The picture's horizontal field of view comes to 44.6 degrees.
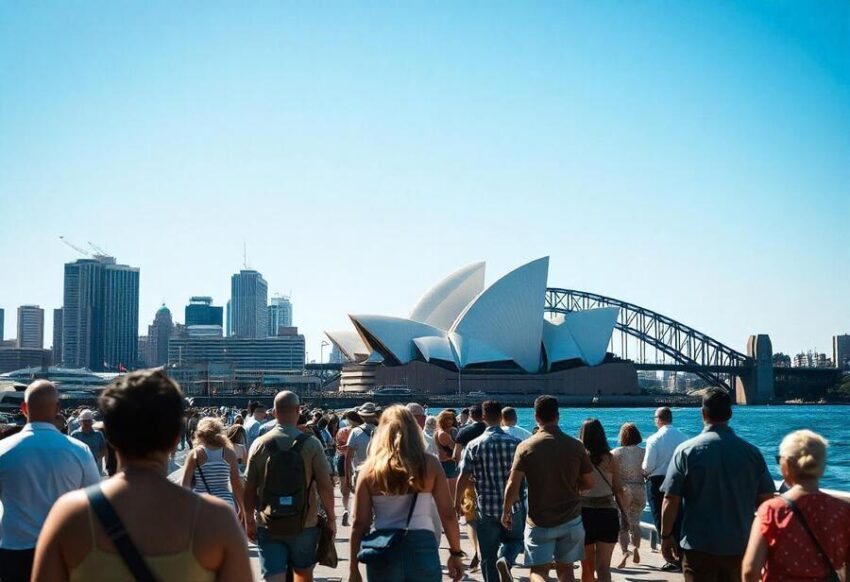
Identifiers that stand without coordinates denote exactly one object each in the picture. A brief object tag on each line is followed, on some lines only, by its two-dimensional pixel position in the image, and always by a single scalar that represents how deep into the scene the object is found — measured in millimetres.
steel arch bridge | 124250
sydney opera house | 93250
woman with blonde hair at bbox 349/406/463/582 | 5168
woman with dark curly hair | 2674
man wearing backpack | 6168
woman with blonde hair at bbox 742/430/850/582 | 4160
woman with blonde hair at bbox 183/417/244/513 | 7668
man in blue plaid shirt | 7418
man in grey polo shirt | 5641
